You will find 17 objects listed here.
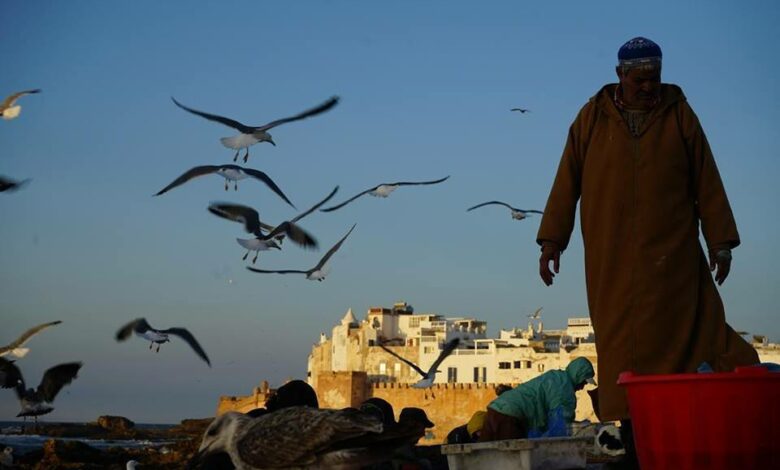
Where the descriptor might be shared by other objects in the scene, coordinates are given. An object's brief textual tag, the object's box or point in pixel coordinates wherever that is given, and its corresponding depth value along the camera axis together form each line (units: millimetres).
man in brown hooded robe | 4496
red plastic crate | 3564
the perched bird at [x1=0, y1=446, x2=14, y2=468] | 12941
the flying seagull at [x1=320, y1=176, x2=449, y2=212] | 18541
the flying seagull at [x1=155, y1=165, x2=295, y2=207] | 14250
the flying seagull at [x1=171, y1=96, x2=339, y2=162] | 14384
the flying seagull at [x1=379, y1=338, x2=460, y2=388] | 26828
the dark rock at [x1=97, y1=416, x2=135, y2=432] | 71625
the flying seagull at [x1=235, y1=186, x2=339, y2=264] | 15624
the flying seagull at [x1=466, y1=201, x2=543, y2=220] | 26347
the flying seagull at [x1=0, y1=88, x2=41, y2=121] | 14086
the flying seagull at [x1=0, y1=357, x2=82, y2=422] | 13836
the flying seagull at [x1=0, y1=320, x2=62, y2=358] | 13625
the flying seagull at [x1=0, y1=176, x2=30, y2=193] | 12250
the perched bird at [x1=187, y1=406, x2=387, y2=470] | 4895
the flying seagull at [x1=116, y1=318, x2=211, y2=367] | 15438
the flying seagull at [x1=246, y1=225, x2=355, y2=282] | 17016
